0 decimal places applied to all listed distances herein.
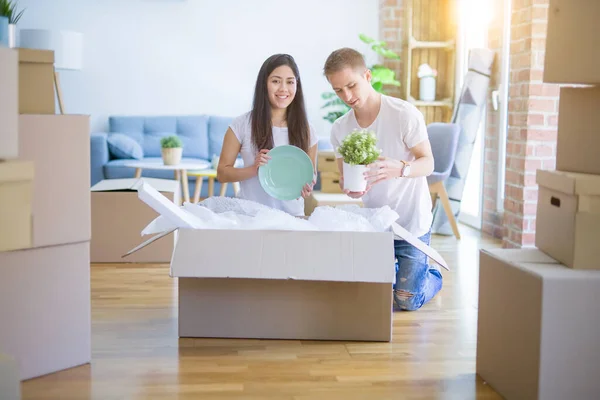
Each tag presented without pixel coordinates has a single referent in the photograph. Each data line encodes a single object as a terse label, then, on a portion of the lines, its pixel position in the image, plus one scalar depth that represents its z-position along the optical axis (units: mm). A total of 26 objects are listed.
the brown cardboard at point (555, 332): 2068
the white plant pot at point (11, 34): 2381
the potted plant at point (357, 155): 2906
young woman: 3350
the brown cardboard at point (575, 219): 2145
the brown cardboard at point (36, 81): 2340
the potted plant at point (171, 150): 6328
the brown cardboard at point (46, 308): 2359
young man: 3096
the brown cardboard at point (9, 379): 1800
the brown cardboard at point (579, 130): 2277
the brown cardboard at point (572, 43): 2207
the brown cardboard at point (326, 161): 5293
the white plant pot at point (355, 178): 2938
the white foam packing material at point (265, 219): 2762
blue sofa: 7078
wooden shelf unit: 7117
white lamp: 6785
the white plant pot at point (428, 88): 7000
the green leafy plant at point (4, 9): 2785
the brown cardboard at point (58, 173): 2371
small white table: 6312
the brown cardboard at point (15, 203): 1790
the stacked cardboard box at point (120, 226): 4418
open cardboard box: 2691
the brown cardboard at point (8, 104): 1784
